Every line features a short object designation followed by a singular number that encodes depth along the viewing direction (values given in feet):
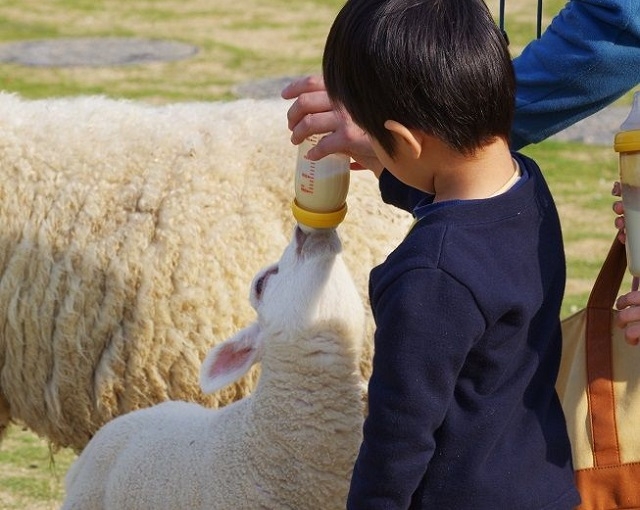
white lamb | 11.81
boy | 9.04
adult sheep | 17.65
